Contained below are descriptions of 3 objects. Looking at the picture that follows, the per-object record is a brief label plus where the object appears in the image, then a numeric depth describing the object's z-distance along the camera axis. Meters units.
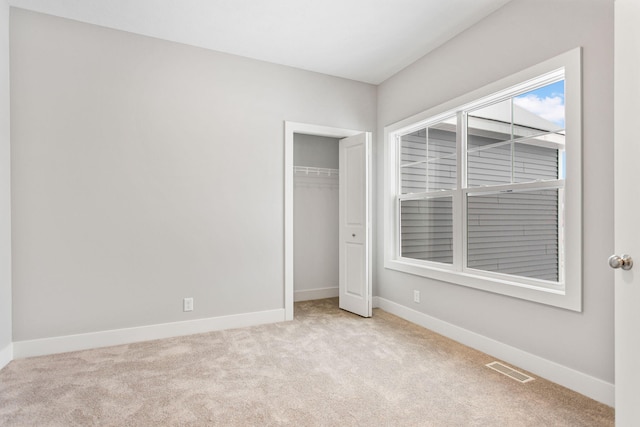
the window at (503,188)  2.27
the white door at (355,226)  3.80
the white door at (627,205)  1.48
